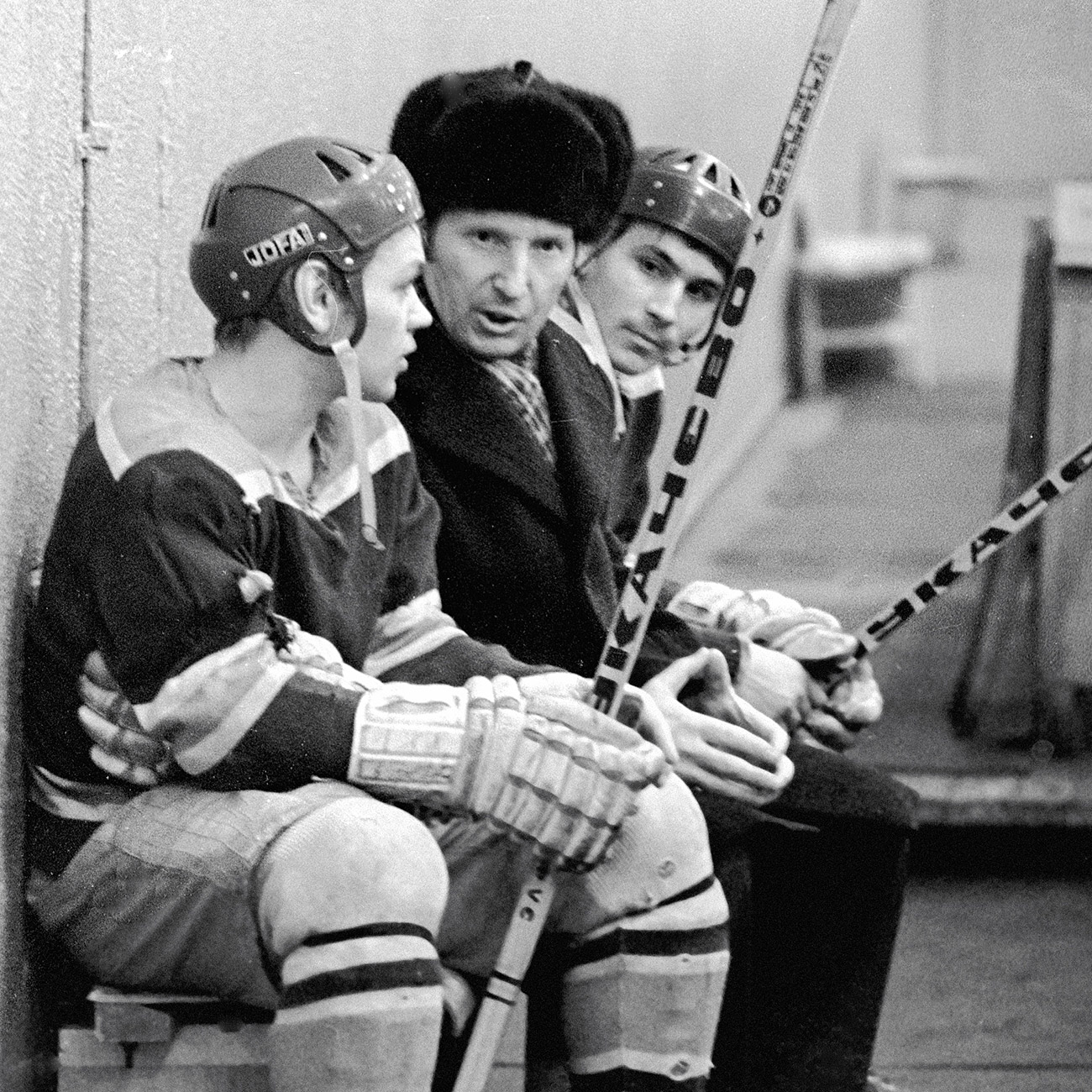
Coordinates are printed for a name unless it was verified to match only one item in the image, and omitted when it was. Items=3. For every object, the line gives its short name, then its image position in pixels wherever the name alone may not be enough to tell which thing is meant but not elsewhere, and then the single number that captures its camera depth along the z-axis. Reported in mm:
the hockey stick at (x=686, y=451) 4418
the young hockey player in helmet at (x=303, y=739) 4008
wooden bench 4355
